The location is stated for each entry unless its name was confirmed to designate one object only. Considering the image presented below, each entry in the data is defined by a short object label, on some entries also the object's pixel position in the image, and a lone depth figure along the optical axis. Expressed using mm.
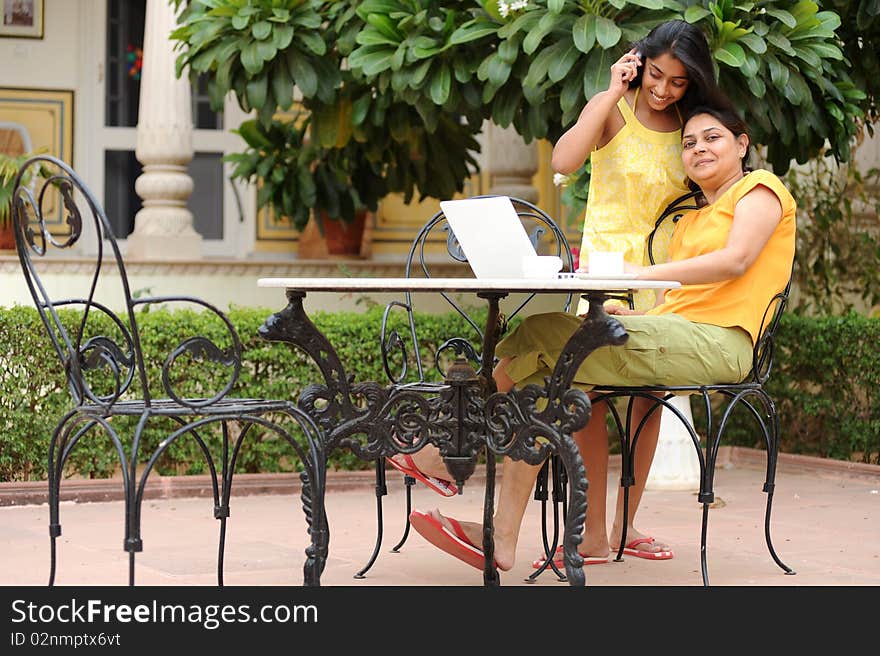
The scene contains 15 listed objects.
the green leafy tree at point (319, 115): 11844
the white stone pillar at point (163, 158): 16969
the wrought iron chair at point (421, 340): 8087
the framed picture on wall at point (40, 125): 19234
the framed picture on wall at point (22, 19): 19656
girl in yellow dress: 7926
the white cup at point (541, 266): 6574
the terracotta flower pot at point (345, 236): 18547
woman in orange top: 7398
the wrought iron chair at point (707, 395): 7629
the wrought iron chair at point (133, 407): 6012
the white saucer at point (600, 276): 6586
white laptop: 6652
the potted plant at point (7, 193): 16437
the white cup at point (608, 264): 6805
